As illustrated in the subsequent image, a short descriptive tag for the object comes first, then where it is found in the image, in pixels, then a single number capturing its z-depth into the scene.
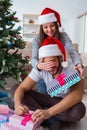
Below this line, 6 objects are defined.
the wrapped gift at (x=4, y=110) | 1.51
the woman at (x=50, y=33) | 1.89
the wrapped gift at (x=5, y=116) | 1.45
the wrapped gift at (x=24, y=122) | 1.35
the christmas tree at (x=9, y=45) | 2.07
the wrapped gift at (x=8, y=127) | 1.40
